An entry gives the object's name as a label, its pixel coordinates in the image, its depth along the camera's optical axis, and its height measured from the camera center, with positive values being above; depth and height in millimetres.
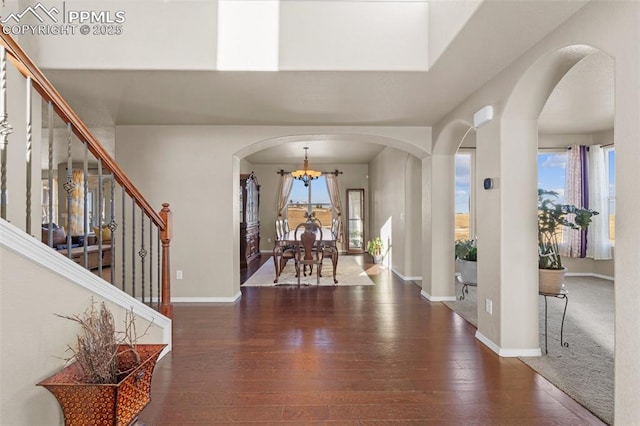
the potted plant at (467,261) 4309 -545
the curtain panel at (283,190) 10172 +824
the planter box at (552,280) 2859 -511
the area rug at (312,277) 5832 -1070
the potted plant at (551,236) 2826 -162
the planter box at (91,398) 1563 -822
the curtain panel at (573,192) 6047 +444
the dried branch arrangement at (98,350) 1642 -638
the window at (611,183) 5883 +588
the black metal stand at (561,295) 2832 -641
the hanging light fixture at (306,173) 7500 +973
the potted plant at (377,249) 8125 -728
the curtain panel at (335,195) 10125 +674
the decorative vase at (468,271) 4299 -662
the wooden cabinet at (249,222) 7453 -82
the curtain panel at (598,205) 5898 +217
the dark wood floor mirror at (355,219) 10062 -27
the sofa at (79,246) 6462 -589
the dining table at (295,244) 5977 -485
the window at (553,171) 6297 +856
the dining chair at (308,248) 5754 -506
